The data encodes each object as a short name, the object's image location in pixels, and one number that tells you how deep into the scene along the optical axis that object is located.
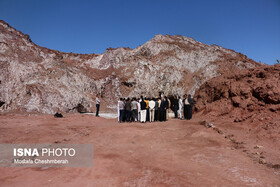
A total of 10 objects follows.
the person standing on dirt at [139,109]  13.55
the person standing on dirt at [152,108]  13.25
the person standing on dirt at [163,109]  13.28
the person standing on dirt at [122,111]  13.12
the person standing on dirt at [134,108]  13.13
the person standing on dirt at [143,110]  13.00
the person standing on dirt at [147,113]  13.61
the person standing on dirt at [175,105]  14.93
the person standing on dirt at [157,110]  13.40
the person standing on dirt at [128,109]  12.97
